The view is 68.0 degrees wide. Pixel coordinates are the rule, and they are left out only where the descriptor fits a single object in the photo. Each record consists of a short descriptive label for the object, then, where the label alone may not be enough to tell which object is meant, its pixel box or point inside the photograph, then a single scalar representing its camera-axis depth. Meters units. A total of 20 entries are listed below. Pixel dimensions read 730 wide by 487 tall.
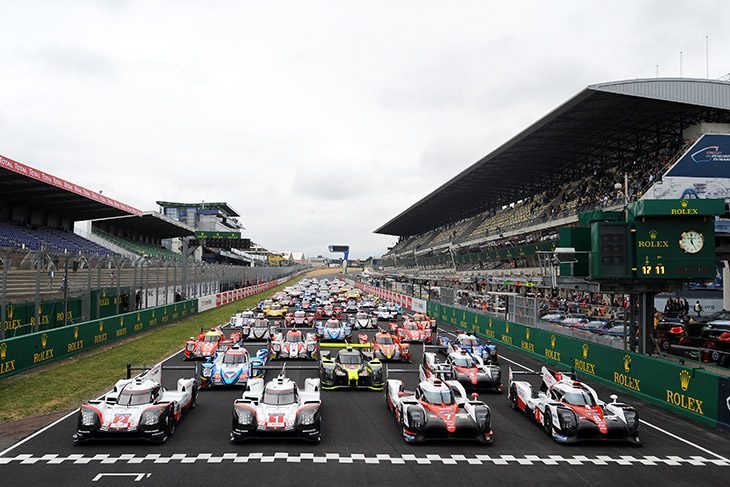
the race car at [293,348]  22.84
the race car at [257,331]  28.19
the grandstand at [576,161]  31.27
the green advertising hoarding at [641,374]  13.57
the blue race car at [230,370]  17.05
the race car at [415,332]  28.63
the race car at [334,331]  27.70
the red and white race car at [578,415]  12.02
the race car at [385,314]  41.38
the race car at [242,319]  30.05
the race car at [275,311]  38.84
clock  15.96
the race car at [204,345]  22.17
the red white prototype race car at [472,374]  17.31
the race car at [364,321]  33.47
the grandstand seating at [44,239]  32.97
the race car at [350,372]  17.25
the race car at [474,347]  21.59
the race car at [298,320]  34.94
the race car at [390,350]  22.47
